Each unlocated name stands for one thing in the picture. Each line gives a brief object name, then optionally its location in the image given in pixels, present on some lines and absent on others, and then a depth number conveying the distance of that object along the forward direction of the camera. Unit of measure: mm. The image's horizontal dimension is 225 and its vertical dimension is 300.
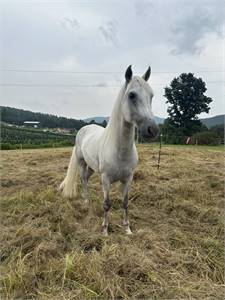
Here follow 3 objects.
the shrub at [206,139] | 21146
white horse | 2257
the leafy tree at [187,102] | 25885
